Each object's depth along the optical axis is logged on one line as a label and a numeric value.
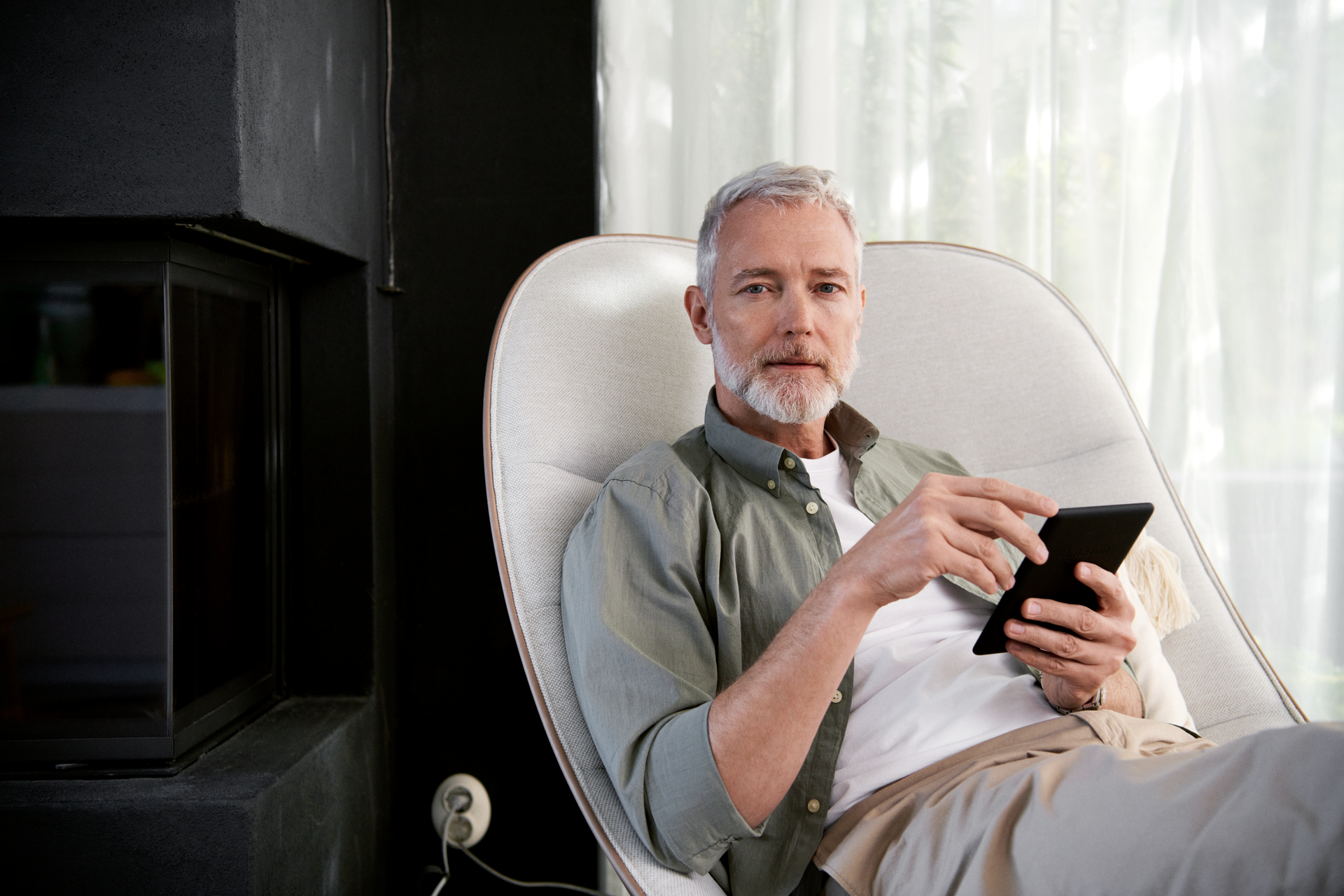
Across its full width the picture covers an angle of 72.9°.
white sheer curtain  1.80
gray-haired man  0.82
